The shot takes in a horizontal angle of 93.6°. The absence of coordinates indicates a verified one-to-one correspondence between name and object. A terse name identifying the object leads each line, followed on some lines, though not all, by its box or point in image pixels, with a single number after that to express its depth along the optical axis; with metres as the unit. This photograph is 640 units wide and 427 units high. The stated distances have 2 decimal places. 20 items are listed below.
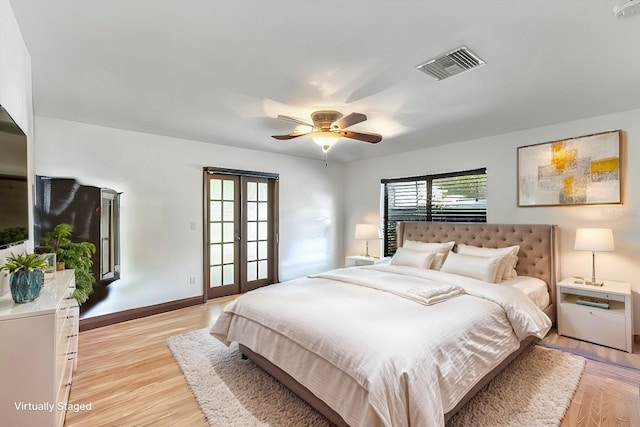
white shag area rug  1.97
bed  1.57
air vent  2.00
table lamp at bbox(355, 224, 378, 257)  5.14
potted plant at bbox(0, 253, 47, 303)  1.58
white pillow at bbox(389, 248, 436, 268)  3.90
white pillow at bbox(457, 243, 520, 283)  3.44
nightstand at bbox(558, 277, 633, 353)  2.86
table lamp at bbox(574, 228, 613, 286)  2.97
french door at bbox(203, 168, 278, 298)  4.67
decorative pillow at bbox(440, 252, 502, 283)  3.32
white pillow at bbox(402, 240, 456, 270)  3.98
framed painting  3.20
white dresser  1.42
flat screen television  1.52
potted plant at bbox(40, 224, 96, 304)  2.59
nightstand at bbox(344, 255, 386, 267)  5.06
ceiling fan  2.94
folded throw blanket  2.40
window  4.32
